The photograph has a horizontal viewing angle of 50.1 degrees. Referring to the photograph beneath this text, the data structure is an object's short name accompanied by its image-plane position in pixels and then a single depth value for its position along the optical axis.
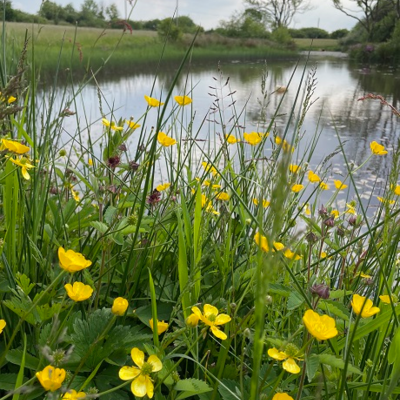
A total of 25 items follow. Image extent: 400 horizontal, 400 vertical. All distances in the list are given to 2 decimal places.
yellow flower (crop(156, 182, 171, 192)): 0.98
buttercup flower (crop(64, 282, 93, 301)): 0.44
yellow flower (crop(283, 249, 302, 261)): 0.67
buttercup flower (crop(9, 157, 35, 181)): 0.65
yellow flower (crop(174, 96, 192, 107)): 0.92
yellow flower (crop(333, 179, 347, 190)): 1.11
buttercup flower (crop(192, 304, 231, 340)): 0.50
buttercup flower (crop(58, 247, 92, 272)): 0.43
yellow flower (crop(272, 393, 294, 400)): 0.45
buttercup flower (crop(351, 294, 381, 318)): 0.49
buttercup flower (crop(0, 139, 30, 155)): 0.59
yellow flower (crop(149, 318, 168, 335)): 0.57
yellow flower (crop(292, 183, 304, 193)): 1.00
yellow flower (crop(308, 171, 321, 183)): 1.08
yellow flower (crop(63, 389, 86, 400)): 0.40
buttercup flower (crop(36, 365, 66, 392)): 0.33
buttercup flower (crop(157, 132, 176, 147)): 0.85
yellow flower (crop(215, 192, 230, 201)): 0.97
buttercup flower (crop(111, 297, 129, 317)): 0.45
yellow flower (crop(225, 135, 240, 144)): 1.16
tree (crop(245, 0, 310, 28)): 17.67
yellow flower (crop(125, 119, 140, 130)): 0.90
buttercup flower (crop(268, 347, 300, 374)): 0.45
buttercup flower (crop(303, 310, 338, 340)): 0.40
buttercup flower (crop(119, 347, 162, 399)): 0.43
